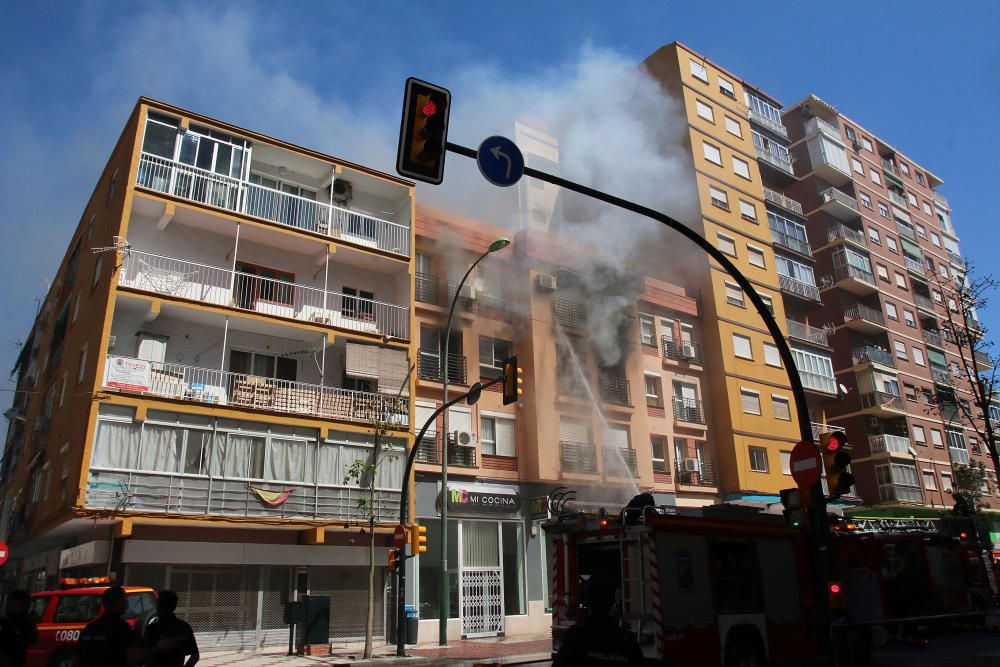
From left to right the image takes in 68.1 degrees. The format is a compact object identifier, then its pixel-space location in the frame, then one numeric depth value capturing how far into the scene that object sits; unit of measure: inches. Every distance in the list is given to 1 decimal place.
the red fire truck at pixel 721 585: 384.8
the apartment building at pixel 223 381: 712.4
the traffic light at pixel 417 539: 699.4
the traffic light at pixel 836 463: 368.5
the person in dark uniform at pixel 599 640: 149.1
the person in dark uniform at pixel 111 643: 207.5
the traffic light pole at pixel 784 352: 330.0
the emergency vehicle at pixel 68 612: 459.5
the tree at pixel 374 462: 704.4
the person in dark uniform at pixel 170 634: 214.5
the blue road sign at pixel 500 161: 306.0
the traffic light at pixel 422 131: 279.3
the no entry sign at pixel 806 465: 356.8
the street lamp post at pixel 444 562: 740.0
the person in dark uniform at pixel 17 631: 230.2
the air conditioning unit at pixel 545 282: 1082.7
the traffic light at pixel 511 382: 660.7
